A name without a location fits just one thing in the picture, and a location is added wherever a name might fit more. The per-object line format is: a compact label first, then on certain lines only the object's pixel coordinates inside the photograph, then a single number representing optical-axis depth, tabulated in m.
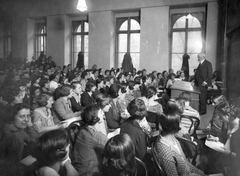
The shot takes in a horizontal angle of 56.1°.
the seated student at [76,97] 3.91
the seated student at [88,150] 1.85
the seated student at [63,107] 3.22
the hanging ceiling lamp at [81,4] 6.77
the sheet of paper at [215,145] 2.21
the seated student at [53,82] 5.20
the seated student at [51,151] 1.36
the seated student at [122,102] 3.48
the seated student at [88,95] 4.18
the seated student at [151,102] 3.61
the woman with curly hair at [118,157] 1.41
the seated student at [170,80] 7.41
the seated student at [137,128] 2.17
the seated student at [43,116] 2.52
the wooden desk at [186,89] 5.16
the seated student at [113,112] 3.47
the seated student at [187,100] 3.26
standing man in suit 5.65
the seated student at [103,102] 2.87
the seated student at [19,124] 1.89
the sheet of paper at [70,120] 2.63
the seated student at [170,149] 1.69
